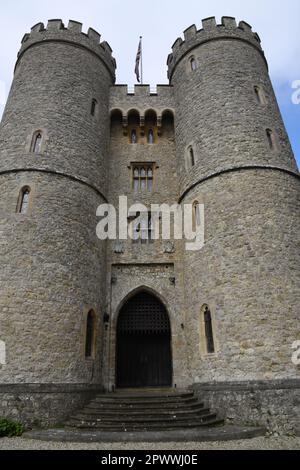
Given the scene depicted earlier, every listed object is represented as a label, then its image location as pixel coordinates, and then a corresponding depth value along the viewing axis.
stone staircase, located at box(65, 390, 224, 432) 7.84
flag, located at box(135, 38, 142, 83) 18.25
